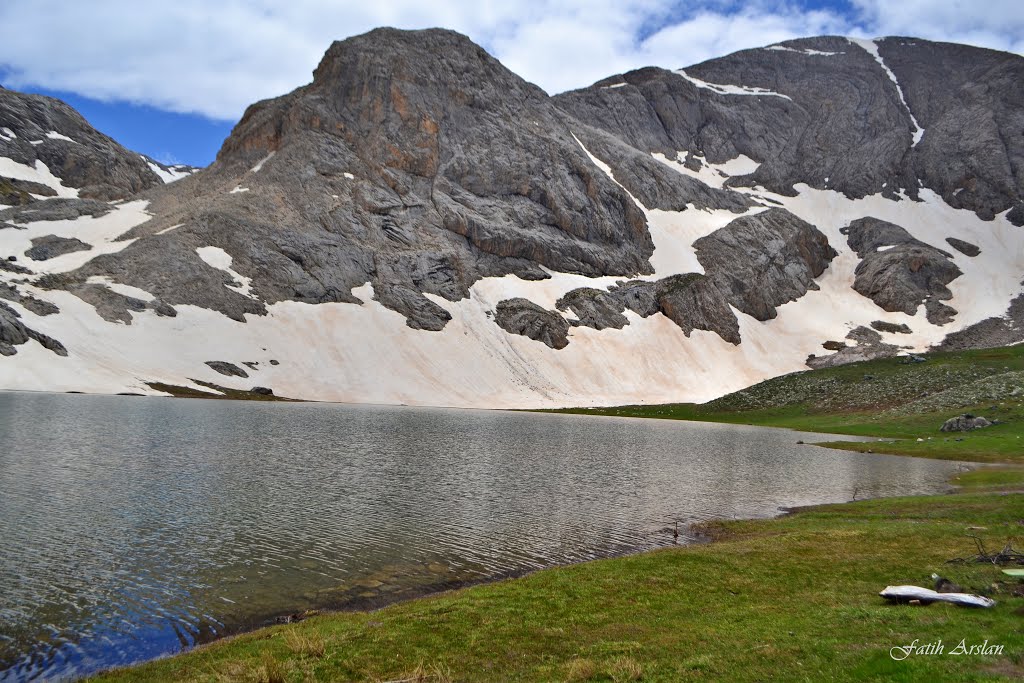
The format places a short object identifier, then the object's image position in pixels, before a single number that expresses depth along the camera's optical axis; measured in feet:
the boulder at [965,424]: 226.79
